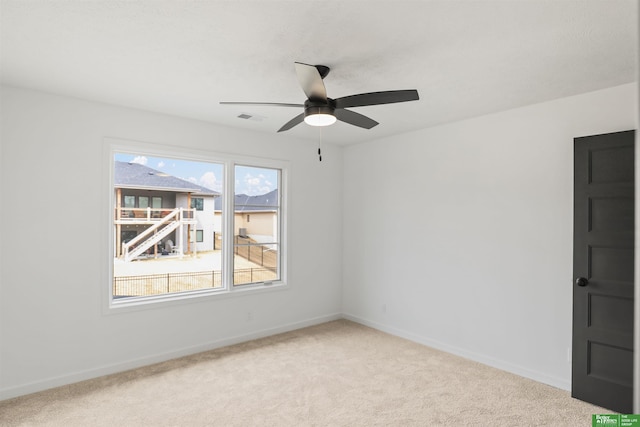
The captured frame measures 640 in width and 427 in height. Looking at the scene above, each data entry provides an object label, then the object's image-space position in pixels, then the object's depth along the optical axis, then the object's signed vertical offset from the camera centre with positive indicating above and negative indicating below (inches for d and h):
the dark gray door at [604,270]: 112.8 -16.9
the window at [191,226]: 151.8 -5.7
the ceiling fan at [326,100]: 89.5 +30.0
